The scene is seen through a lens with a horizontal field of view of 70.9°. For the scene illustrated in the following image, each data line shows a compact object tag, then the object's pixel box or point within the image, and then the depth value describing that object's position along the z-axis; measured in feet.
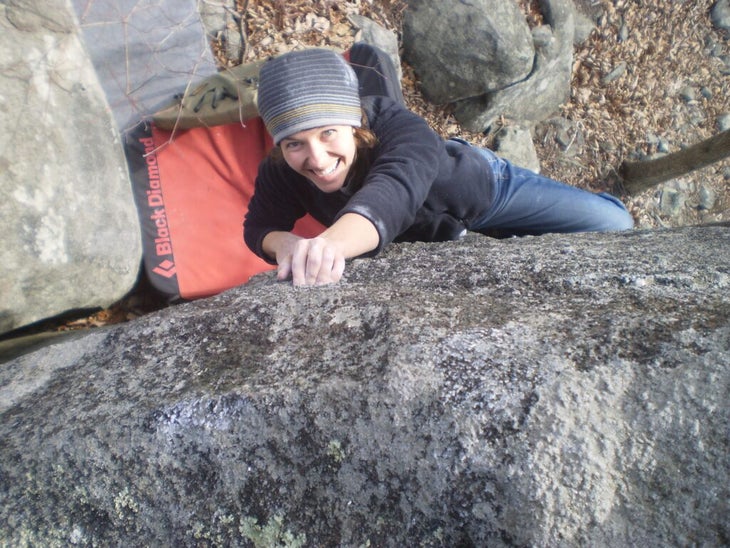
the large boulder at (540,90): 13.02
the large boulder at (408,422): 2.50
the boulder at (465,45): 11.85
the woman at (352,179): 4.52
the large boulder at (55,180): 7.47
